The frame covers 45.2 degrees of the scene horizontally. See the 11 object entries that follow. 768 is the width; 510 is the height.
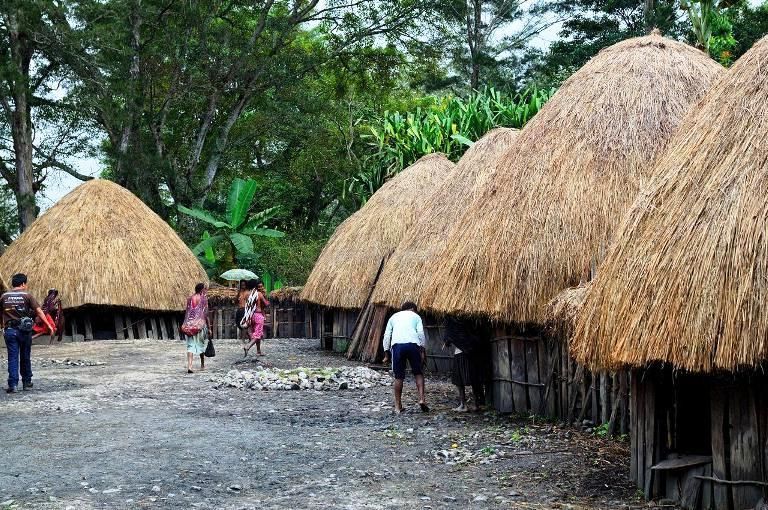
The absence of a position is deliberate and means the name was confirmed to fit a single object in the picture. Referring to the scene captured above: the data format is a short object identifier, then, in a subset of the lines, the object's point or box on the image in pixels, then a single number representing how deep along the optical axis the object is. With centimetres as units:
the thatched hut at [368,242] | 1909
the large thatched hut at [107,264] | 2305
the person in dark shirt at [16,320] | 1252
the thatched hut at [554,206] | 1031
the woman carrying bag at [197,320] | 1532
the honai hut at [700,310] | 602
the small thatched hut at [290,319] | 2742
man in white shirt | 1120
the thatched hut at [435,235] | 1529
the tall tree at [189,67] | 2602
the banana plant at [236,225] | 2745
